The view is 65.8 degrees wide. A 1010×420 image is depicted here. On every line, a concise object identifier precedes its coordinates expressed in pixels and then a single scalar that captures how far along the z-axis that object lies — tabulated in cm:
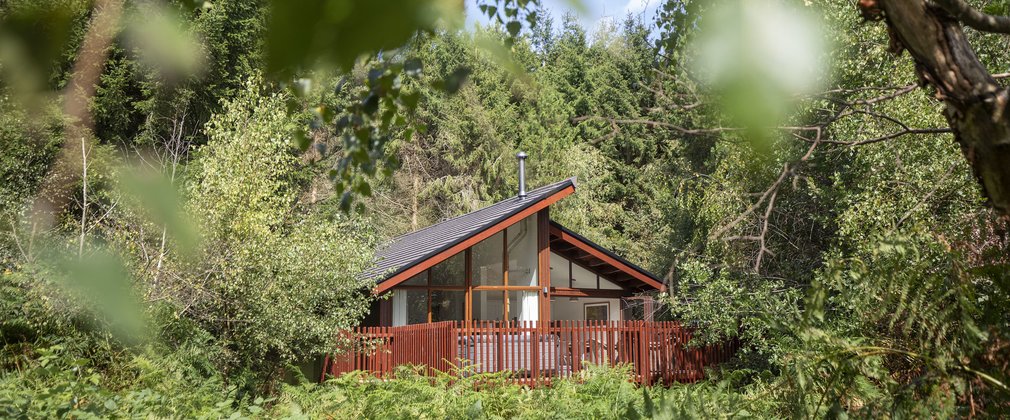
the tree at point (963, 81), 176
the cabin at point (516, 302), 1229
